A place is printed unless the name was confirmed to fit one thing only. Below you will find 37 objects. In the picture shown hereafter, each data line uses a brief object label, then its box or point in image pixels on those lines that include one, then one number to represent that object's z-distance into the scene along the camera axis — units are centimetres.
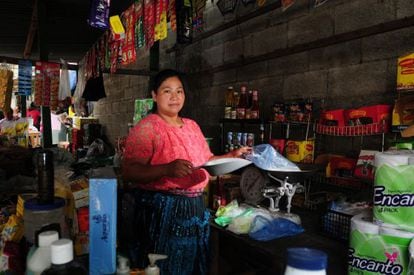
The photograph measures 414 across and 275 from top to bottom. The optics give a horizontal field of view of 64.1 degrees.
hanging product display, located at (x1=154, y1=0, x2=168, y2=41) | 298
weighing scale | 201
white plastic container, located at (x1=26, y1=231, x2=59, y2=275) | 68
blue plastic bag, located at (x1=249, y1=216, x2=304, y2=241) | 175
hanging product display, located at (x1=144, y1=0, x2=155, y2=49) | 319
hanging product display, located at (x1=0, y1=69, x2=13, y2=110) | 484
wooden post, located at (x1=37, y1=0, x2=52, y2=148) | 482
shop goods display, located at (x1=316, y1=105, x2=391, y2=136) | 189
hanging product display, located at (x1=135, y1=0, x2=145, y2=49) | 346
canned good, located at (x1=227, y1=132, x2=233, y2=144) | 284
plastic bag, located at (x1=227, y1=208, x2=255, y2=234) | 186
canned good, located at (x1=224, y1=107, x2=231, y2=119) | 289
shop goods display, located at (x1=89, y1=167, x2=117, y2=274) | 76
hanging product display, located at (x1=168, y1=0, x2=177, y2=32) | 291
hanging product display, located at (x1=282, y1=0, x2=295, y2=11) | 171
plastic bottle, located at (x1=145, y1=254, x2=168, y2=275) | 84
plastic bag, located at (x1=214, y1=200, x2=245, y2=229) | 202
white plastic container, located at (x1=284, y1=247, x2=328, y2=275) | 57
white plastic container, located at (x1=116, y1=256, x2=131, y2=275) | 79
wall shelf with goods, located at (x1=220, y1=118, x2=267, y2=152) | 267
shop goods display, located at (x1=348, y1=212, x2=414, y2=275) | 104
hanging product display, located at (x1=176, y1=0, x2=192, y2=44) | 286
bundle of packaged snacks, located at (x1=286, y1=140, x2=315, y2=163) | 225
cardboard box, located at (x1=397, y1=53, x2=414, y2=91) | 169
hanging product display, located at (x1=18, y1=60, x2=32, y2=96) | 496
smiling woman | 155
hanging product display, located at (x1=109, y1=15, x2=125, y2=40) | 375
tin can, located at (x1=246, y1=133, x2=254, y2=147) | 265
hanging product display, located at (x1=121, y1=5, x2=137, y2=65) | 368
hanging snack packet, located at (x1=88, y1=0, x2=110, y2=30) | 367
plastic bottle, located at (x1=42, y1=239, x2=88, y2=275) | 59
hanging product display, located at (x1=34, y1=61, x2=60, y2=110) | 504
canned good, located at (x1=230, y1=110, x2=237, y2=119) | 282
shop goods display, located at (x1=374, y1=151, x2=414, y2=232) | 104
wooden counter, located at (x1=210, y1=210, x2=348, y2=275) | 152
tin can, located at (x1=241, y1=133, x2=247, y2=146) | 270
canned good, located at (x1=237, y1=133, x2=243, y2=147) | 275
